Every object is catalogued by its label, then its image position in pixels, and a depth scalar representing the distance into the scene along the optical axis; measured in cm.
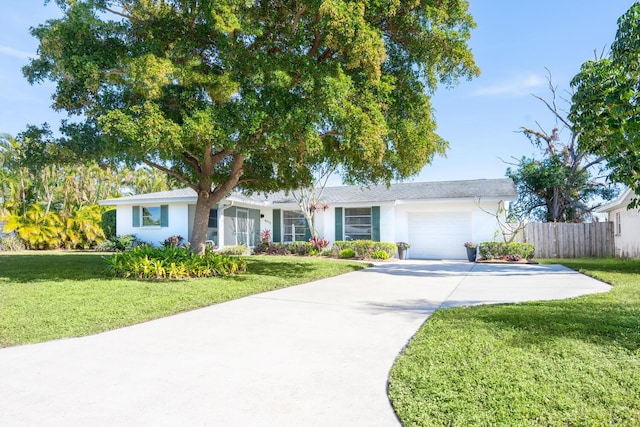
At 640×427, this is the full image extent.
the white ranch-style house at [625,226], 1600
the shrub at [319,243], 2003
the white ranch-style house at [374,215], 1983
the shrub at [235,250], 1994
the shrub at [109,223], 2380
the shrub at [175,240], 1989
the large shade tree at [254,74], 852
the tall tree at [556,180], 2339
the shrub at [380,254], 1853
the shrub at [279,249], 2045
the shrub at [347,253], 1895
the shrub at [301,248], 1995
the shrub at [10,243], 2183
